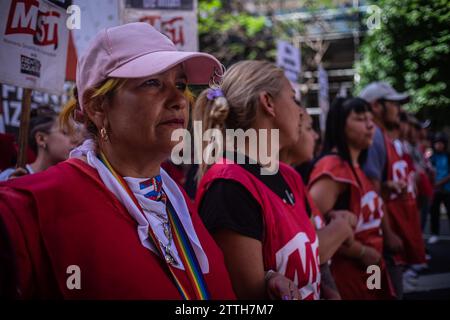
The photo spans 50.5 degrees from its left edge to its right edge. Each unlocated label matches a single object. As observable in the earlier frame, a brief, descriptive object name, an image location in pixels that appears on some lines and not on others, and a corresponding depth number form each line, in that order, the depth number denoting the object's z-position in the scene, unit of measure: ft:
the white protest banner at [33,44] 5.94
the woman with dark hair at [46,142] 9.77
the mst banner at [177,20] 11.53
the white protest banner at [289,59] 19.24
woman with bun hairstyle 5.44
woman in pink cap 3.65
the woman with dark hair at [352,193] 8.64
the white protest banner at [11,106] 10.85
